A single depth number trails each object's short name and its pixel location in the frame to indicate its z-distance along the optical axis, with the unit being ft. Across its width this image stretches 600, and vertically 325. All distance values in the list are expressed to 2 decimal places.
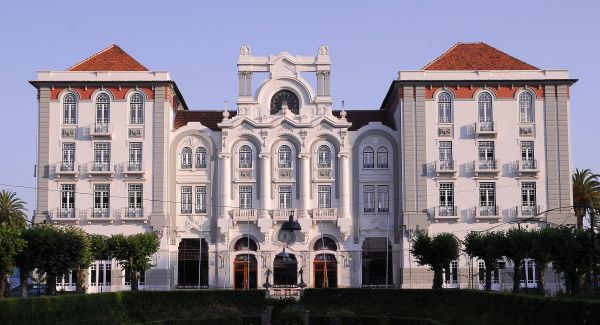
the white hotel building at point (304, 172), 242.99
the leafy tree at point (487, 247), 199.11
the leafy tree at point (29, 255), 181.47
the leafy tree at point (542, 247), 181.47
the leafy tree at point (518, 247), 190.70
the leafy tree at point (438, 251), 215.72
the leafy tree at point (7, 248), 165.89
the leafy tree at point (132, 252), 217.56
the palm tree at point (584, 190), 269.44
